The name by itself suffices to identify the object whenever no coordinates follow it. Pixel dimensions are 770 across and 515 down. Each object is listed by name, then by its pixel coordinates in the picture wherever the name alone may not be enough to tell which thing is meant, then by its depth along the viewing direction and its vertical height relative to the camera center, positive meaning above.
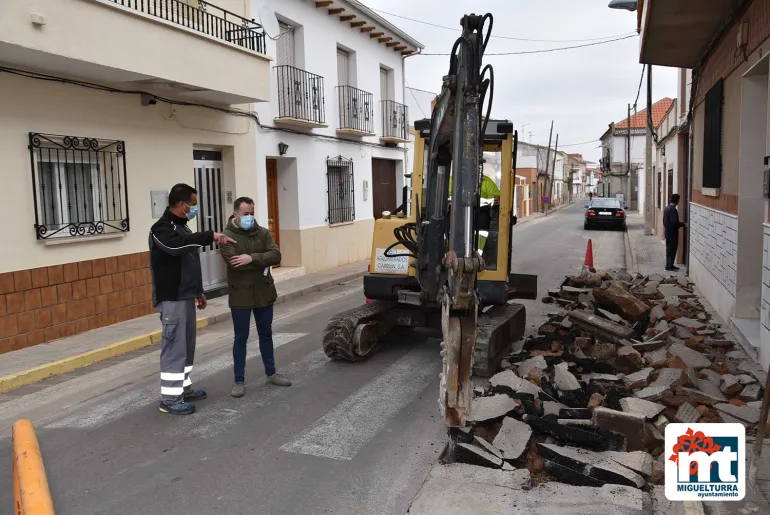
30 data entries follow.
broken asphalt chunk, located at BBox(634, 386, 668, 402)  5.27 -1.72
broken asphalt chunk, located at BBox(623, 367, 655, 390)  5.64 -1.72
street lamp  13.17 +3.88
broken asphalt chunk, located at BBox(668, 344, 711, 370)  6.23 -1.72
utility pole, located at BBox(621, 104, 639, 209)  51.56 +0.33
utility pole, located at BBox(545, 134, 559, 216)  51.34 +0.36
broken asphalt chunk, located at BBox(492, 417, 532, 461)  4.43 -1.79
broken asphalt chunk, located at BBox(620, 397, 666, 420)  4.89 -1.71
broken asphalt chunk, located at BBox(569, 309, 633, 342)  7.27 -1.59
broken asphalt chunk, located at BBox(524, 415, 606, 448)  4.46 -1.74
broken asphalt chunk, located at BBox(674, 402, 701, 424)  4.88 -1.77
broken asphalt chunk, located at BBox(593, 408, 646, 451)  4.54 -1.71
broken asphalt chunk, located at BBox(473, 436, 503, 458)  4.45 -1.81
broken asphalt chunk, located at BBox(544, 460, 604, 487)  4.08 -1.87
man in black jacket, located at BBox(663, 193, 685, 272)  14.22 -0.93
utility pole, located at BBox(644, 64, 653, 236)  22.78 +0.13
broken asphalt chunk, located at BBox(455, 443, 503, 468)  4.36 -1.84
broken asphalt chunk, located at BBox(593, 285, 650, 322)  8.15 -1.49
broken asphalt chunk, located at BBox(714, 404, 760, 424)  4.89 -1.78
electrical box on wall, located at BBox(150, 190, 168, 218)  10.12 +0.00
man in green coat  5.96 -0.72
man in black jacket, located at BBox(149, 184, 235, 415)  5.52 -0.72
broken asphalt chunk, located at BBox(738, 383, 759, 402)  5.41 -1.79
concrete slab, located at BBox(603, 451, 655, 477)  4.16 -1.82
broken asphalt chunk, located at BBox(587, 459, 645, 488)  4.01 -1.83
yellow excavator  4.30 -0.55
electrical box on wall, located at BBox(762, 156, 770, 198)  6.12 +0.08
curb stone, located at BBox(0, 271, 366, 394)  6.73 -1.86
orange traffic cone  14.46 -1.60
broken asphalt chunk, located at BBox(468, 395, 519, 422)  4.96 -1.73
